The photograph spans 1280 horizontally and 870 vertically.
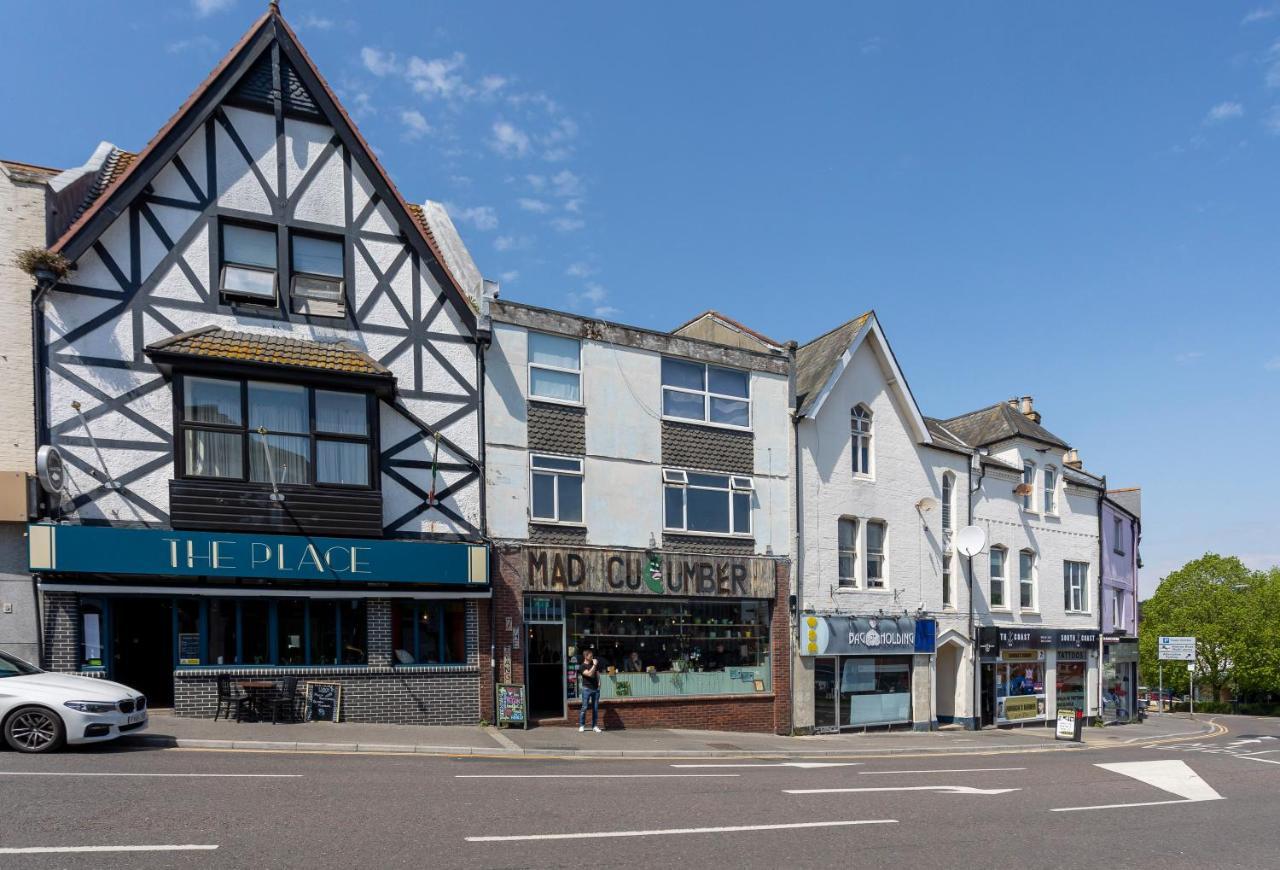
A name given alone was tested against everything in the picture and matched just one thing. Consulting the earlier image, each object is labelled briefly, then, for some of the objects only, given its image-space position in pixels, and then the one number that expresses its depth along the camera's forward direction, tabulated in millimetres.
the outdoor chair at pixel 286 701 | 17219
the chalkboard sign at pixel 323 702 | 17891
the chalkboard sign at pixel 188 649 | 17281
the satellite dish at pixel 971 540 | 28125
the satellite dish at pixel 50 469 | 15414
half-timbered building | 16656
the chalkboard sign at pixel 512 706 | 19422
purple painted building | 35344
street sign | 42375
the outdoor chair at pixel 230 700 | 16734
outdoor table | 16906
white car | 12156
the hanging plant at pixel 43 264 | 16219
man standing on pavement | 20062
